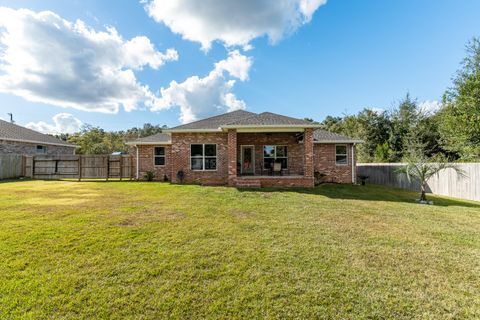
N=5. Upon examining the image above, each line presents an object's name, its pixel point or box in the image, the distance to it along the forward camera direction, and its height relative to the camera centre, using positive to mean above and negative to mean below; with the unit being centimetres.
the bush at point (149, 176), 1535 -81
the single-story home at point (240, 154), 1283 +70
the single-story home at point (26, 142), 1762 +191
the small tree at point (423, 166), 945 -5
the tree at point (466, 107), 1409 +388
